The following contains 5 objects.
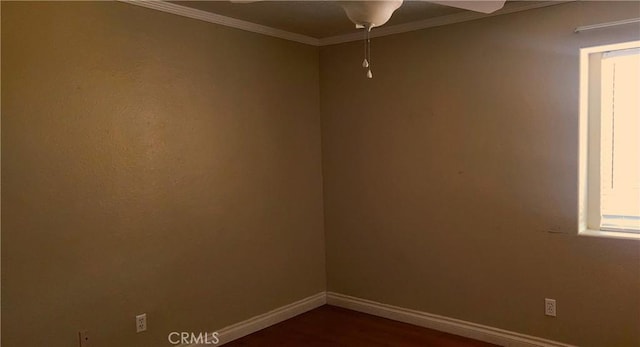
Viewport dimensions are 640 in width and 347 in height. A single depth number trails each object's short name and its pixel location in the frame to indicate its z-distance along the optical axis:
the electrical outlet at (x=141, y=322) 3.01
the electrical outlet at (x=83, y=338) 2.75
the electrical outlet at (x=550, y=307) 3.17
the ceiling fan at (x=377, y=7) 2.10
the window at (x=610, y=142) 2.98
